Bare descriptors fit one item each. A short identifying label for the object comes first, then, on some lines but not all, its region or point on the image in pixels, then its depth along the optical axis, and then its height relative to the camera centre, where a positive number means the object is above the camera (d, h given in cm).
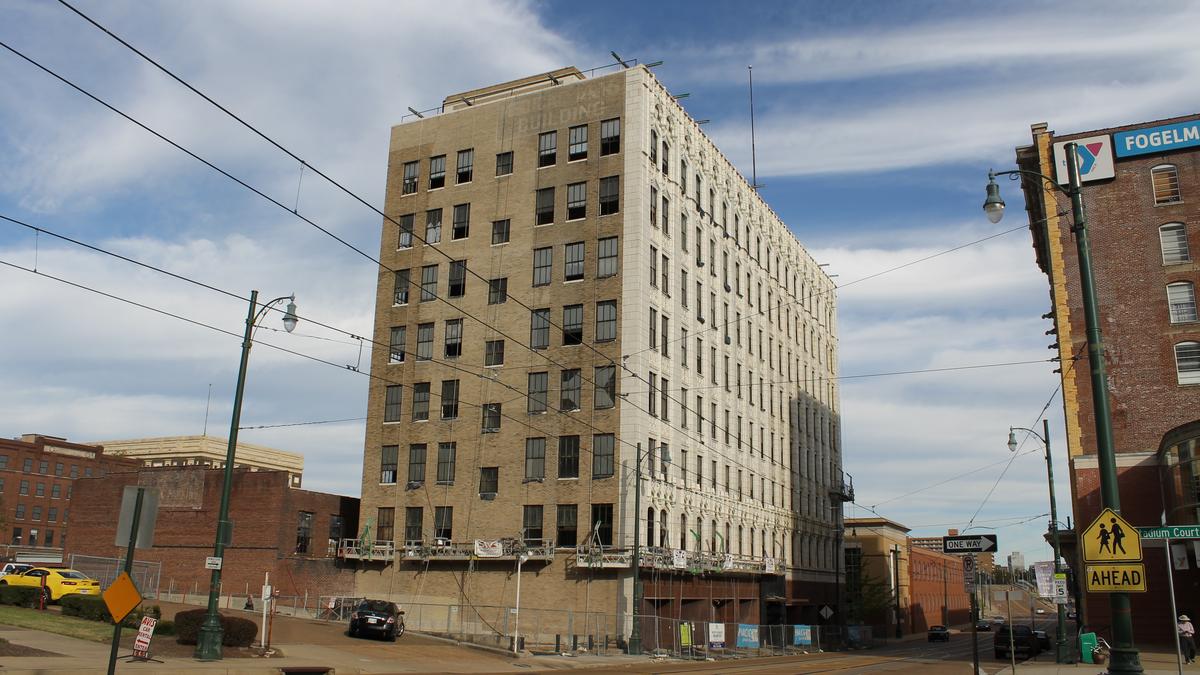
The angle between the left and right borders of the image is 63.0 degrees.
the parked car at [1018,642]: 5100 -215
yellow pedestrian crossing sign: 1384 +88
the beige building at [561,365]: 5212 +1262
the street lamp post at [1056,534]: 4043 +285
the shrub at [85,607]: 3538 -112
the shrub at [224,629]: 2956 -148
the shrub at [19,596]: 3881 -85
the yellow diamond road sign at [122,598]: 1374 -29
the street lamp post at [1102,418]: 1373 +276
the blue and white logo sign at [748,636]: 5434 -230
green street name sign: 3319 +250
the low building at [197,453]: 12758 +1670
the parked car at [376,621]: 3931 -145
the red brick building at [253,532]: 5675 +279
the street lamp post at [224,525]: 2678 +150
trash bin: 3806 -158
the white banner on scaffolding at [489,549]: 5169 +194
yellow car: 3991 -33
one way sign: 2462 +136
